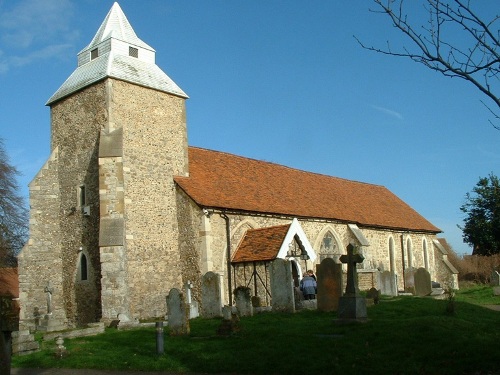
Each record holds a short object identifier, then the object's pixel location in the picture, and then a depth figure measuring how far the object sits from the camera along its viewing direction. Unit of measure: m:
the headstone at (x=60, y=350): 12.64
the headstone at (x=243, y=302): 17.69
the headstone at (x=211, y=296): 18.27
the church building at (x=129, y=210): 21.48
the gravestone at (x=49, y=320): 20.08
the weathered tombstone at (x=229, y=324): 13.50
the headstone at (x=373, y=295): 19.20
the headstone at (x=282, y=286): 17.67
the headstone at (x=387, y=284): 24.53
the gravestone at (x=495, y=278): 32.52
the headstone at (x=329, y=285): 17.23
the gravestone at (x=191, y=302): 19.84
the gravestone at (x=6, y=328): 5.25
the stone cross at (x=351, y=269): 14.21
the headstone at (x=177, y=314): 14.80
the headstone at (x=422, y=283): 24.92
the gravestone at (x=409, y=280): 27.20
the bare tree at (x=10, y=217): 33.53
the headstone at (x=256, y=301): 20.16
